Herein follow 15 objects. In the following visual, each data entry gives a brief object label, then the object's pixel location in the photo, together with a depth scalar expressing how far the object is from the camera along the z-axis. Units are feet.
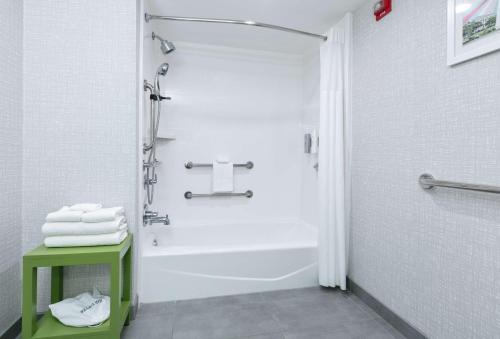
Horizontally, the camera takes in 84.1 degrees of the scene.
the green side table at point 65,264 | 4.08
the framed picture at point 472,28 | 3.57
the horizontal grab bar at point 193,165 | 8.78
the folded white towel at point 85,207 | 4.72
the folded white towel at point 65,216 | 4.46
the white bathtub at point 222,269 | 6.10
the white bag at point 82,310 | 4.51
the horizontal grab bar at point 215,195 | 8.83
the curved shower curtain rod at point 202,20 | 5.98
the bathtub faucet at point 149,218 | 6.25
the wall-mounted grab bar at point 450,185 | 3.50
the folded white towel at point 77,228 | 4.43
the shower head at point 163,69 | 7.13
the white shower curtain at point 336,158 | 6.56
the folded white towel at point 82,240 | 4.44
